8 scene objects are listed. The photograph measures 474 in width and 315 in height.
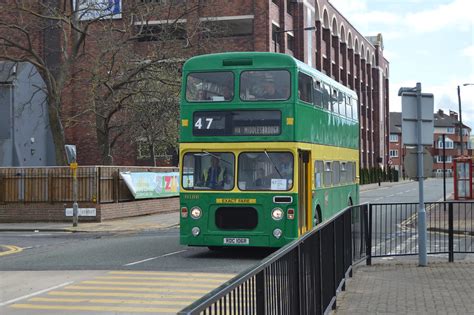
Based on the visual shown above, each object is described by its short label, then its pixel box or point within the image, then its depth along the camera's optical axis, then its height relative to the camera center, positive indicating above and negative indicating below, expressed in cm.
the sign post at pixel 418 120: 1280 +109
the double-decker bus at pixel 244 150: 1371 +56
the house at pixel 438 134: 14062 +874
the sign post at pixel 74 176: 2578 +5
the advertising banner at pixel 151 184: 3038 -33
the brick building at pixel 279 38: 4836 +1210
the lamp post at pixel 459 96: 5604 +676
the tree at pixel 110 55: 3048 +593
